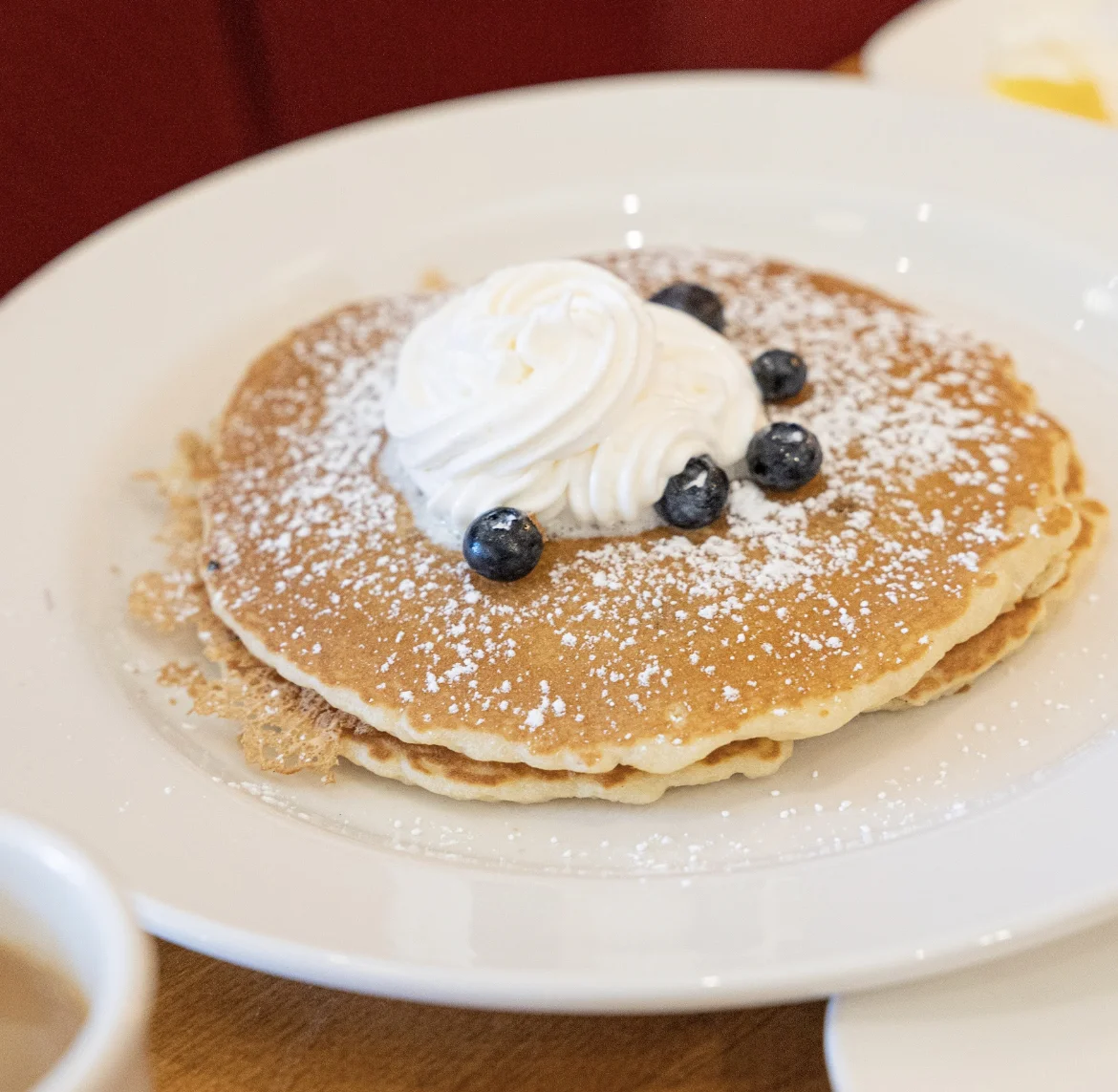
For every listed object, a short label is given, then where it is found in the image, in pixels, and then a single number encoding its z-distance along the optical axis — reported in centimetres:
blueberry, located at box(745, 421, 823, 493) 53
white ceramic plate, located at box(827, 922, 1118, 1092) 45
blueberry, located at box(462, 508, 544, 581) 51
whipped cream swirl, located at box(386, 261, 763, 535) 52
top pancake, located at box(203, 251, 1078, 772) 50
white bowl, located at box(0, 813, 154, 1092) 37
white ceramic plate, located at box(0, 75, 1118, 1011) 46
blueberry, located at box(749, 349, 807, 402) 55
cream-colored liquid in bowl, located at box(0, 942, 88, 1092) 42
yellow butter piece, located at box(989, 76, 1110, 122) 69
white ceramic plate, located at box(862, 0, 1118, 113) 69
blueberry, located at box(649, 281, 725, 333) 56
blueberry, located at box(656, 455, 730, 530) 52
